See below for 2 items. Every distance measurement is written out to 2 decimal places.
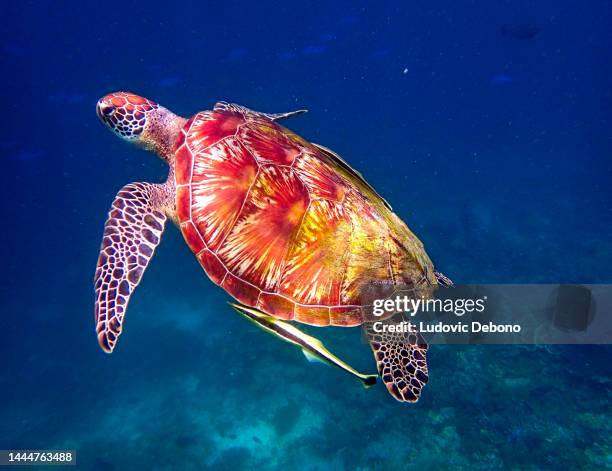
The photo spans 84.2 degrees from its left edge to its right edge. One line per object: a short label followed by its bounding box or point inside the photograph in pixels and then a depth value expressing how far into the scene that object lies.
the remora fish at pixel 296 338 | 2.20
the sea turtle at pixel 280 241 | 2.67
